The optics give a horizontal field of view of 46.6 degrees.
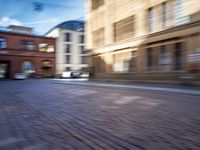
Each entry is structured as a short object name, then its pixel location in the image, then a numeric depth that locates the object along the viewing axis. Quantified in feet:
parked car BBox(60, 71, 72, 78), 140.71
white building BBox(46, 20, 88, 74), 171.94
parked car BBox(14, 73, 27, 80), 134.37
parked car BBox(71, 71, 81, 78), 140.93
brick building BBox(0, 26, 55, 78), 143.89
